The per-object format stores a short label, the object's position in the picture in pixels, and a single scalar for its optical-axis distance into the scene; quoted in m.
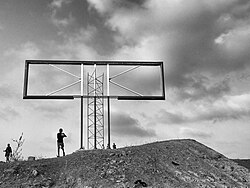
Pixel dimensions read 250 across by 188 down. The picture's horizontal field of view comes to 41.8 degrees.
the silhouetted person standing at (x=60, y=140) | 23.12
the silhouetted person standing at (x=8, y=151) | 27.66
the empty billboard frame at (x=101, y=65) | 25.98
